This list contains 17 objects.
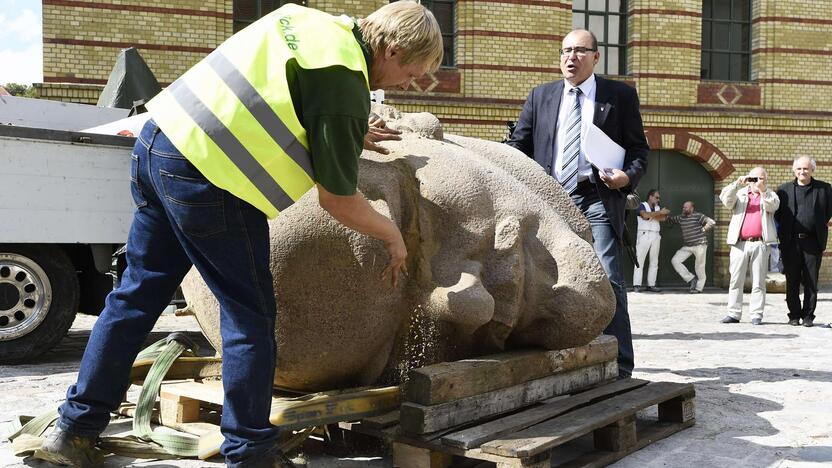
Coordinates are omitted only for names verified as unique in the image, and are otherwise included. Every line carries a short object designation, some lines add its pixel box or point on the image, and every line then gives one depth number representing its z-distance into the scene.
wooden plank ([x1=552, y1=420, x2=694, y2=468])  3.11
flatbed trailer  5.57
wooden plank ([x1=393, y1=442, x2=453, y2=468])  2.84
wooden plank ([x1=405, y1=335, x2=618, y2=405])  2.91
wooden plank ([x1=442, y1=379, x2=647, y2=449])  2.80
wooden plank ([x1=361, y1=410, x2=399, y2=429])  2.98
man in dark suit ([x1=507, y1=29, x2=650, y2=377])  4.52
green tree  27.39
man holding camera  9.05
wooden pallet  2.76
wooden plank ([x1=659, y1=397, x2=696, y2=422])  3.78
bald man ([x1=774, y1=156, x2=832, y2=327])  8.75
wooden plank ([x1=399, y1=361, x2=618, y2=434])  2.84
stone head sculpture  3.04
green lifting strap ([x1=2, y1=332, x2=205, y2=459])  2.98
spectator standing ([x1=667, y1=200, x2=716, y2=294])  14.24
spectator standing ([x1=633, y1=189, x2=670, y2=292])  13.85
